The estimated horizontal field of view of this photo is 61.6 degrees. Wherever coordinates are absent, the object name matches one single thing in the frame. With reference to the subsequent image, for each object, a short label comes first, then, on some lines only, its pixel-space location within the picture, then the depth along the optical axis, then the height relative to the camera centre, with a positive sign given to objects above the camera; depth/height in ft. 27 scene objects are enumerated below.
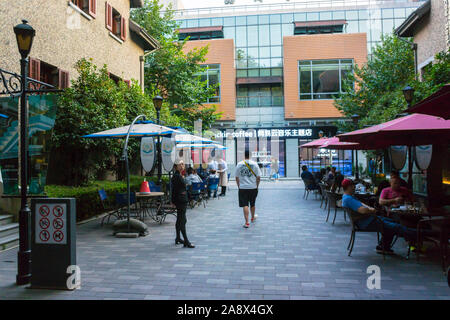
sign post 15.89 -3.08
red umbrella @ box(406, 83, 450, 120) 14.54 +2.57
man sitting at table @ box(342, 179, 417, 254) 20.45 -3.16
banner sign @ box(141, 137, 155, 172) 35.65 +1.66
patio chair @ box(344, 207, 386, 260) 21.42 -2.88
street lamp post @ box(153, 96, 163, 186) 39.30 +6.85
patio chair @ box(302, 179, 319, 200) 51.67 -2.34
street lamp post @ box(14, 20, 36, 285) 16.80 -0.89
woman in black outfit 23.59 -1.91
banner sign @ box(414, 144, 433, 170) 35.89 +1.09
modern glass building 102.27 +29.34
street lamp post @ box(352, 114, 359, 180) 52.94 +6.85
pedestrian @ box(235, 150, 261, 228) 31.09 -1.09
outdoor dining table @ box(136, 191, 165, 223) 32.24 -3.37
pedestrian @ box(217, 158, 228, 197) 59.88 -1.05
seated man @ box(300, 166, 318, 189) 51.67 -1.52
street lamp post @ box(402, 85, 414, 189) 34.50 +6.76
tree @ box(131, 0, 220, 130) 76.54 +20.09
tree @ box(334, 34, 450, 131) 67.51 +16.67
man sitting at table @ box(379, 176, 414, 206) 24.97 -1.75
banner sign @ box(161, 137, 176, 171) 39.58 +1.75
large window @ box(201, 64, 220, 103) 107.70 +27.08
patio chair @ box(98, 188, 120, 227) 31.54 -2.17
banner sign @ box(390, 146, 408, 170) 43.24 +1.35
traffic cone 33.58 -1.61
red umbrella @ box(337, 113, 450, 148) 20.86 +2.09
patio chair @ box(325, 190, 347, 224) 30.94 -2.57
